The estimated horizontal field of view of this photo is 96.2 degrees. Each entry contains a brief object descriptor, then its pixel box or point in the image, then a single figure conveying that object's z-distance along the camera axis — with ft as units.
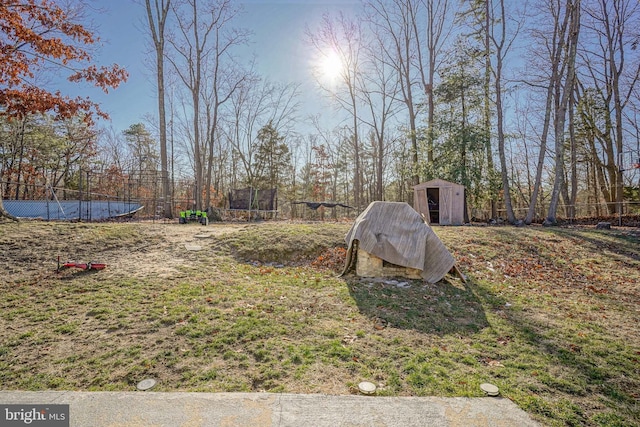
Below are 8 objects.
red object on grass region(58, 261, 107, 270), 16.03
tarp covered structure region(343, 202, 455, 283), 17.16
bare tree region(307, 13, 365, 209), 63.05
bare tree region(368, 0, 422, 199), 52.80
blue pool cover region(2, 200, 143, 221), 36.37
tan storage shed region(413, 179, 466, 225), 40.65
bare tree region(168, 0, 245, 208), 51.26
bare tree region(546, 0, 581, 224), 34.65
